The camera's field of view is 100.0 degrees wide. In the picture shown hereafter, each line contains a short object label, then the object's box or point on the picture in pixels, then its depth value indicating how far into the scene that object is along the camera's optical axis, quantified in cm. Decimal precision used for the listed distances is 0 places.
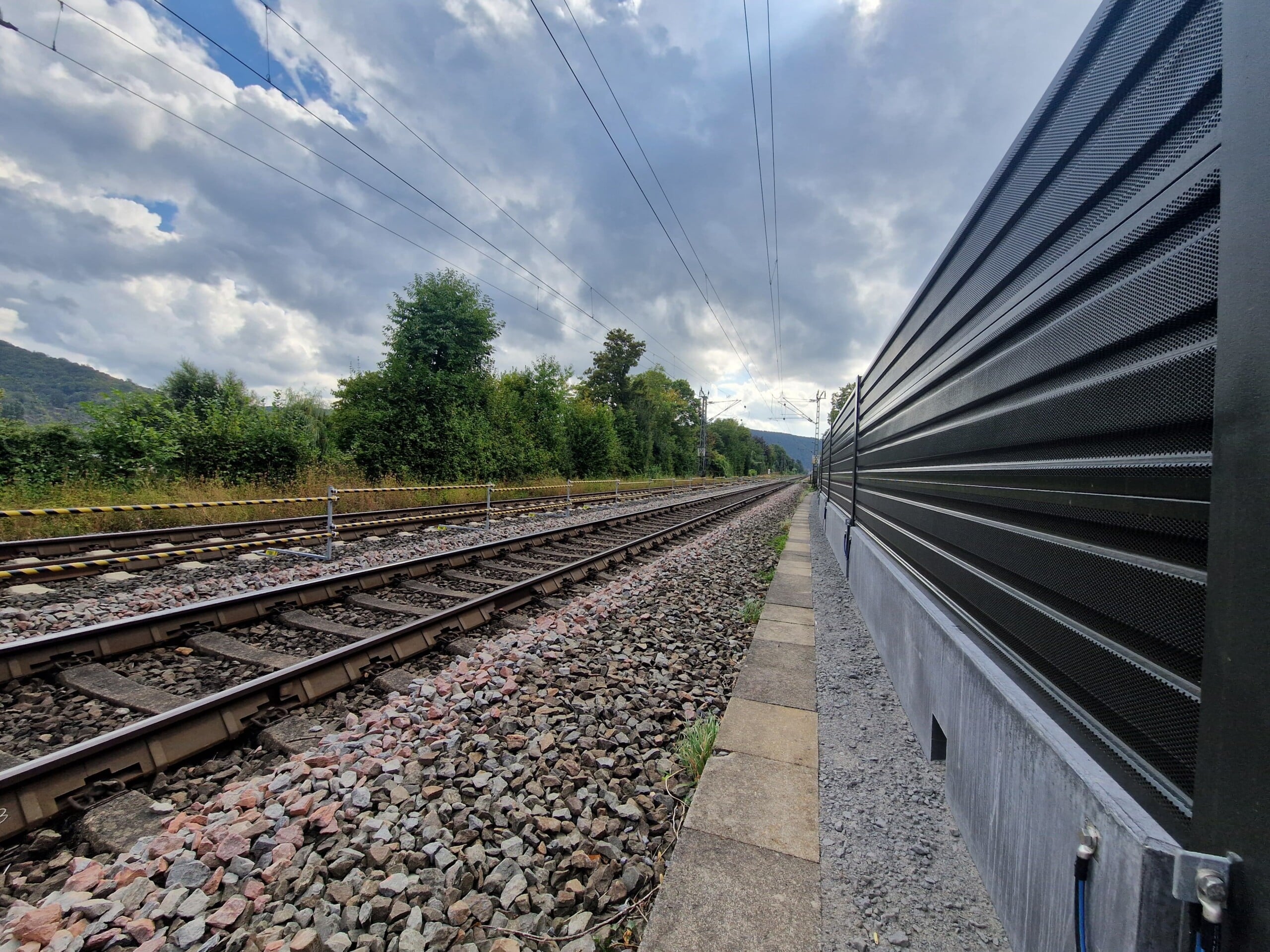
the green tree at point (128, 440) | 1131
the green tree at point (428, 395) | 1852
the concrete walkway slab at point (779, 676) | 347
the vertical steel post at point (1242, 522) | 89
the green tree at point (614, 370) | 4725
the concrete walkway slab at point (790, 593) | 597
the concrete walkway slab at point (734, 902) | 166
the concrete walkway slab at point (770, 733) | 277
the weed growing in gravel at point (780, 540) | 1030
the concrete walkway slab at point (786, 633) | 466
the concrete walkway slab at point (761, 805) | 212
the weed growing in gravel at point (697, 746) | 268
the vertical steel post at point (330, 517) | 736
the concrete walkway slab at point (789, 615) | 526
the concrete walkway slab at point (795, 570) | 759
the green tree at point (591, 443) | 3256
